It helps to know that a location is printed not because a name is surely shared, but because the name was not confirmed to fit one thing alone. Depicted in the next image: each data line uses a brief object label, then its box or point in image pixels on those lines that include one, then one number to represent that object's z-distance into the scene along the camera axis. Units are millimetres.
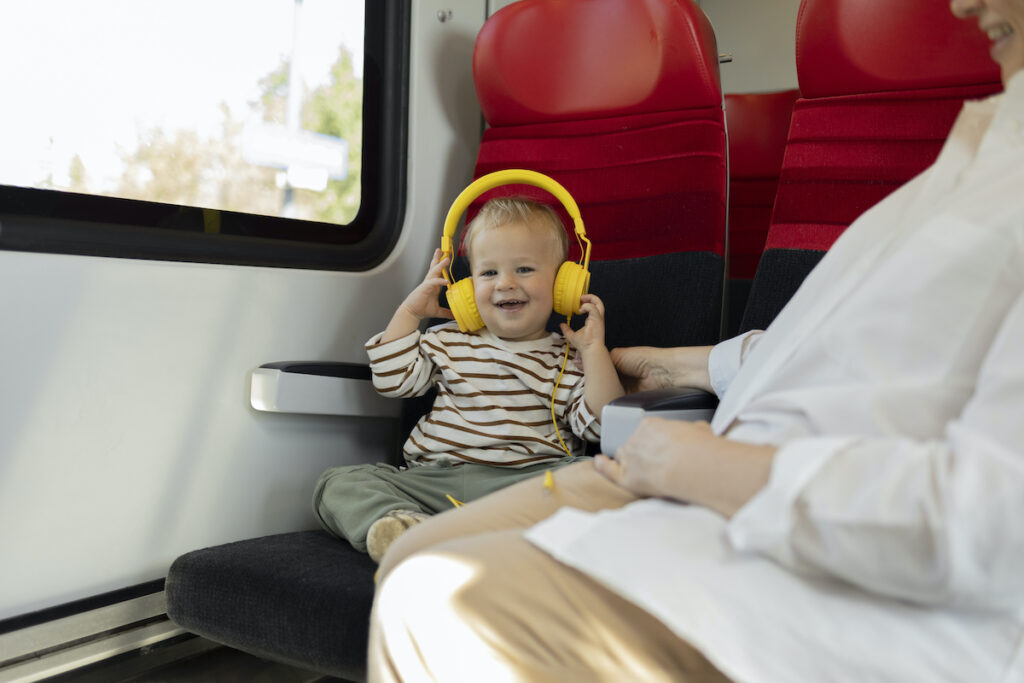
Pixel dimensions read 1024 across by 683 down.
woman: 722
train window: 1568
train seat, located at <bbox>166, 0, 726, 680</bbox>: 1902
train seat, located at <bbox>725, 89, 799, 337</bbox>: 3350
